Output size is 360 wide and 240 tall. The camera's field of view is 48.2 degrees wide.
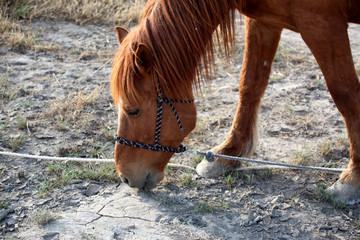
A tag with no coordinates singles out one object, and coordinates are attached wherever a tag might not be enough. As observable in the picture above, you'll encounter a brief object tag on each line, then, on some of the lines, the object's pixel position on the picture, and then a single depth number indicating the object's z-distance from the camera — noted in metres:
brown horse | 2.27
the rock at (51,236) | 2.35
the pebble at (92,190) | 2.81
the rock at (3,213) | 2.51
